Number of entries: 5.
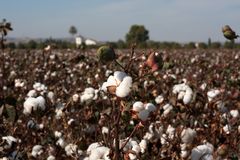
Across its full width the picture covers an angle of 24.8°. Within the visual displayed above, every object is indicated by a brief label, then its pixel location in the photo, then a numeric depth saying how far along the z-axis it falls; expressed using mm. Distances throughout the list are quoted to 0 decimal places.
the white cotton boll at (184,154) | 3025
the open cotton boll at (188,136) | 3066
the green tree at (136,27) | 78488
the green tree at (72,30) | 102462
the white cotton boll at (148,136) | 3743
